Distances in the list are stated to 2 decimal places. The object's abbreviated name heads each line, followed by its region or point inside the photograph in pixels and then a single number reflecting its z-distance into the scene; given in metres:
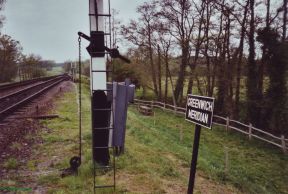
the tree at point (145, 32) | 38.56
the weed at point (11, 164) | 7.06
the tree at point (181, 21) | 32.53
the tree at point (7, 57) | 53.34
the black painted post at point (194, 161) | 4.73
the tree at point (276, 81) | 21.06
